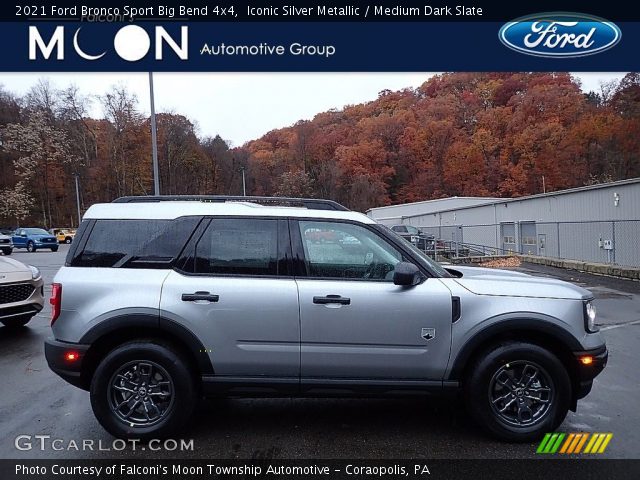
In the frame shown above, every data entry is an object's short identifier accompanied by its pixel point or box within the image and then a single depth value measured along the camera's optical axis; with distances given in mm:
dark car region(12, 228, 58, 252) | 31492
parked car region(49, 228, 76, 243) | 42875
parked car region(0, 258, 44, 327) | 6398
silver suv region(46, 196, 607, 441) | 3371
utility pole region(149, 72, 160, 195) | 13320
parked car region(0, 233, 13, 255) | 27534
